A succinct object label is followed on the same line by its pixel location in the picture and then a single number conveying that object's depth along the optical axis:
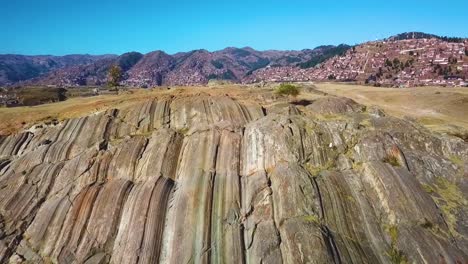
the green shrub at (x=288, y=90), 58.22
